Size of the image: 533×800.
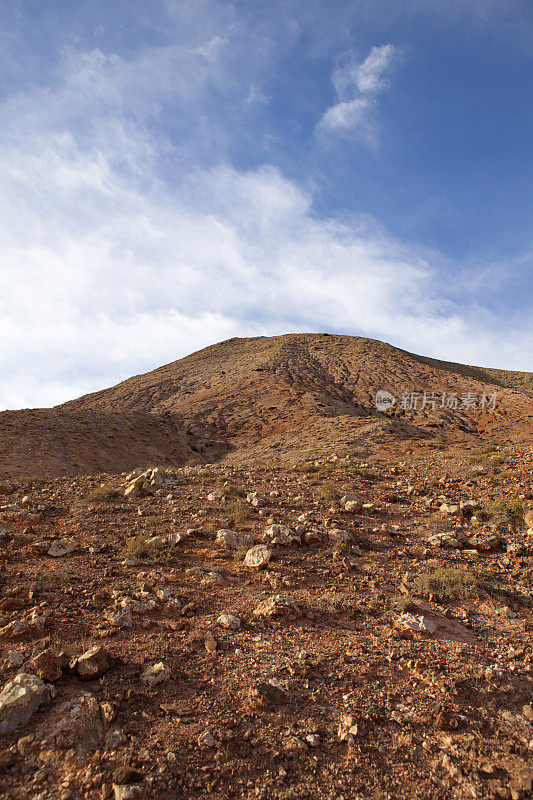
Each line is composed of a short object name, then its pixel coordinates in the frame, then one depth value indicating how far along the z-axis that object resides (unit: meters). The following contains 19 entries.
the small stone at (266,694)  3.26
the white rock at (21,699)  2.86
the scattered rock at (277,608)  4.44
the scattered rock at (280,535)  6.27
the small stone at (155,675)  3.42
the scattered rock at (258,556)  5.59
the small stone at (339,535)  6.51
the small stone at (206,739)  2.87
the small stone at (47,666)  3.30
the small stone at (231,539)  6.23
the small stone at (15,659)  3.41
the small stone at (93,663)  3.39
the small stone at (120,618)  4.16
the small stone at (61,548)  5.75
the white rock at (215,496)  8.42
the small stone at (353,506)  7.82
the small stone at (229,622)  4.25
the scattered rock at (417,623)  4.33
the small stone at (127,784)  2.44
